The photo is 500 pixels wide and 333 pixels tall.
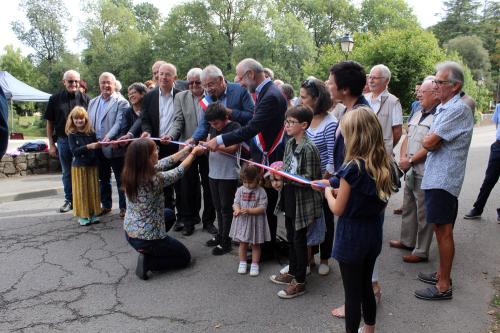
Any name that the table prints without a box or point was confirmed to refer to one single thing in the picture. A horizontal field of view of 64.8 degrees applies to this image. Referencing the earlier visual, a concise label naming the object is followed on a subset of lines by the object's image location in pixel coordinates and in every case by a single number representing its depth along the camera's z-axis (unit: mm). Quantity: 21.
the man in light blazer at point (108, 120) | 6004
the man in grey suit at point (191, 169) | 5406
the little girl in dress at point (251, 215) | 4125
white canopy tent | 20203
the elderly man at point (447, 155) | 3416
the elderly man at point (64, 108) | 6406
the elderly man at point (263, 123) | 4133
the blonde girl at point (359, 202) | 2516
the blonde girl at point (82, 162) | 5773
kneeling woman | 3812
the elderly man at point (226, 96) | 4562
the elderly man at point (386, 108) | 5164
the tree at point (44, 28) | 43562
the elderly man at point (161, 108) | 5613
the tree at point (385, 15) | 49469
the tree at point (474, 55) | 49312
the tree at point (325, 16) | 51812
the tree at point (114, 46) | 45344
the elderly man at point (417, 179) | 4359
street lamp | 17531
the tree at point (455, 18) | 62872
